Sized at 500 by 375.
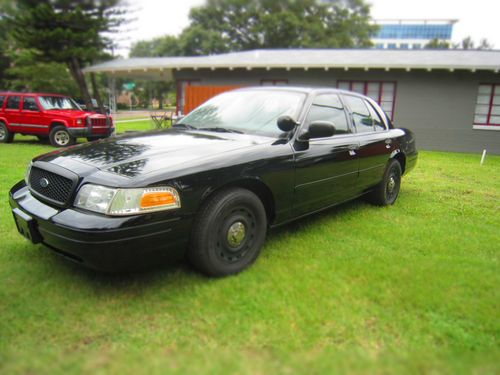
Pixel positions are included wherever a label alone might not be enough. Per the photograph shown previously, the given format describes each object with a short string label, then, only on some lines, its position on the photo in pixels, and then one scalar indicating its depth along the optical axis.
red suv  11.06
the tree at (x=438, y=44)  57.00
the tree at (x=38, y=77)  28.66
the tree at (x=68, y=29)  16.98
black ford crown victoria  2.58
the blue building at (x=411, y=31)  123.73
